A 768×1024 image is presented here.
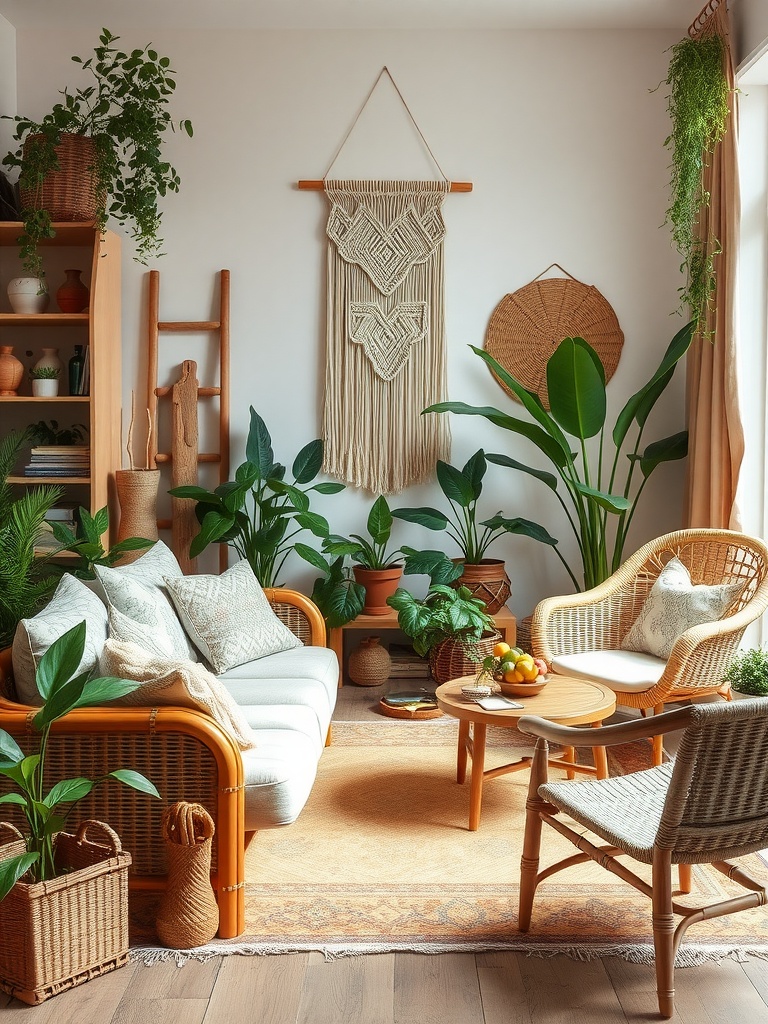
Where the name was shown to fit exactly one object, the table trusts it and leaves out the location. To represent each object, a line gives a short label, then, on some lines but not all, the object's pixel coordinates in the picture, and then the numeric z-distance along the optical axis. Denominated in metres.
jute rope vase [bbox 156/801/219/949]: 2.25
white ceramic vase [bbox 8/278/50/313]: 4.34
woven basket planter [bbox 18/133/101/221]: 4.12
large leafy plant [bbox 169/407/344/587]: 4.33
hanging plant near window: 4.01
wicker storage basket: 2.06
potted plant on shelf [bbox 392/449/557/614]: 4.46
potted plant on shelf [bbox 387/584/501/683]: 4.17
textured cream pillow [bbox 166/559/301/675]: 3.38
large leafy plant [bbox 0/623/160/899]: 2.12
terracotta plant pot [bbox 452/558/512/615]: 4.50
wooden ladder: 4.66
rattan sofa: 2.33
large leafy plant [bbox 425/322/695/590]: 4.06
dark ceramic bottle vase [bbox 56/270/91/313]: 4.42
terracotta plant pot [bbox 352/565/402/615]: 4.53
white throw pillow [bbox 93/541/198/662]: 3.02
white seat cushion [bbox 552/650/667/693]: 3.32
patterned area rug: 2.33
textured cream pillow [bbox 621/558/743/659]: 3.50
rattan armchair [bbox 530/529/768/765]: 3.30
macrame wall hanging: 4.68
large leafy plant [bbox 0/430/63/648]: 2.91
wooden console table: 4.38
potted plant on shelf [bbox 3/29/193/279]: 4.04
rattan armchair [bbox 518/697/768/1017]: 1.91
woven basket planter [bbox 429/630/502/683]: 4.27
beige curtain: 3.95
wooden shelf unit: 4.26
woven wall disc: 4.73
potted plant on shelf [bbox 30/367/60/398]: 4.33
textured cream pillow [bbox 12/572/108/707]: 2.42
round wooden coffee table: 2.88
